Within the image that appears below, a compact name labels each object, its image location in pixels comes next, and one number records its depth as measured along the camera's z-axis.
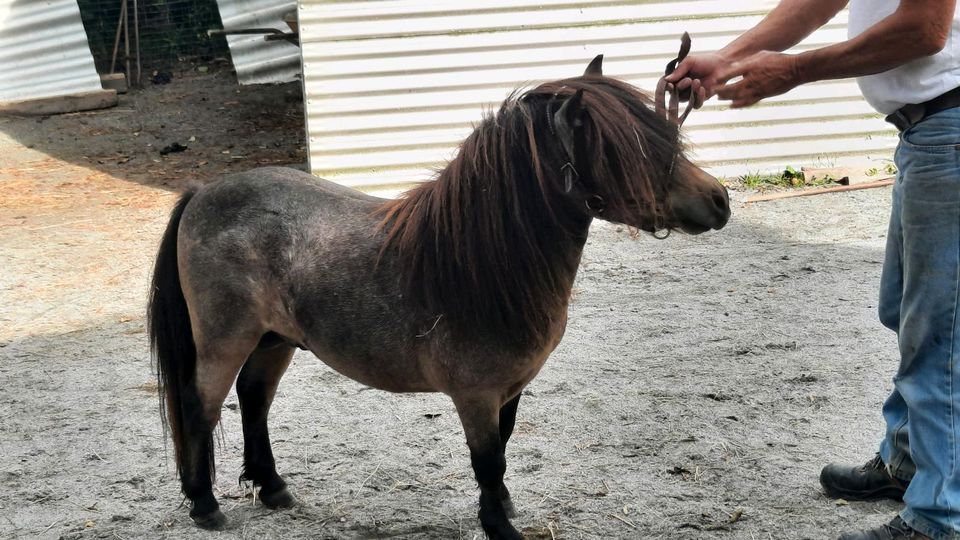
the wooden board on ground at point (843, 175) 8.00
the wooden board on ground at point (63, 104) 11.13
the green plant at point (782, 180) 8.08
